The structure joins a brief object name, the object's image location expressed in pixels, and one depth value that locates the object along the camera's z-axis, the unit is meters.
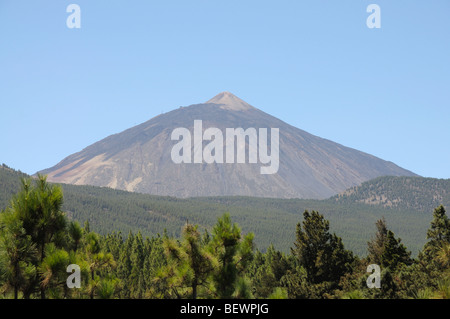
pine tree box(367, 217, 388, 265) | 59.52
